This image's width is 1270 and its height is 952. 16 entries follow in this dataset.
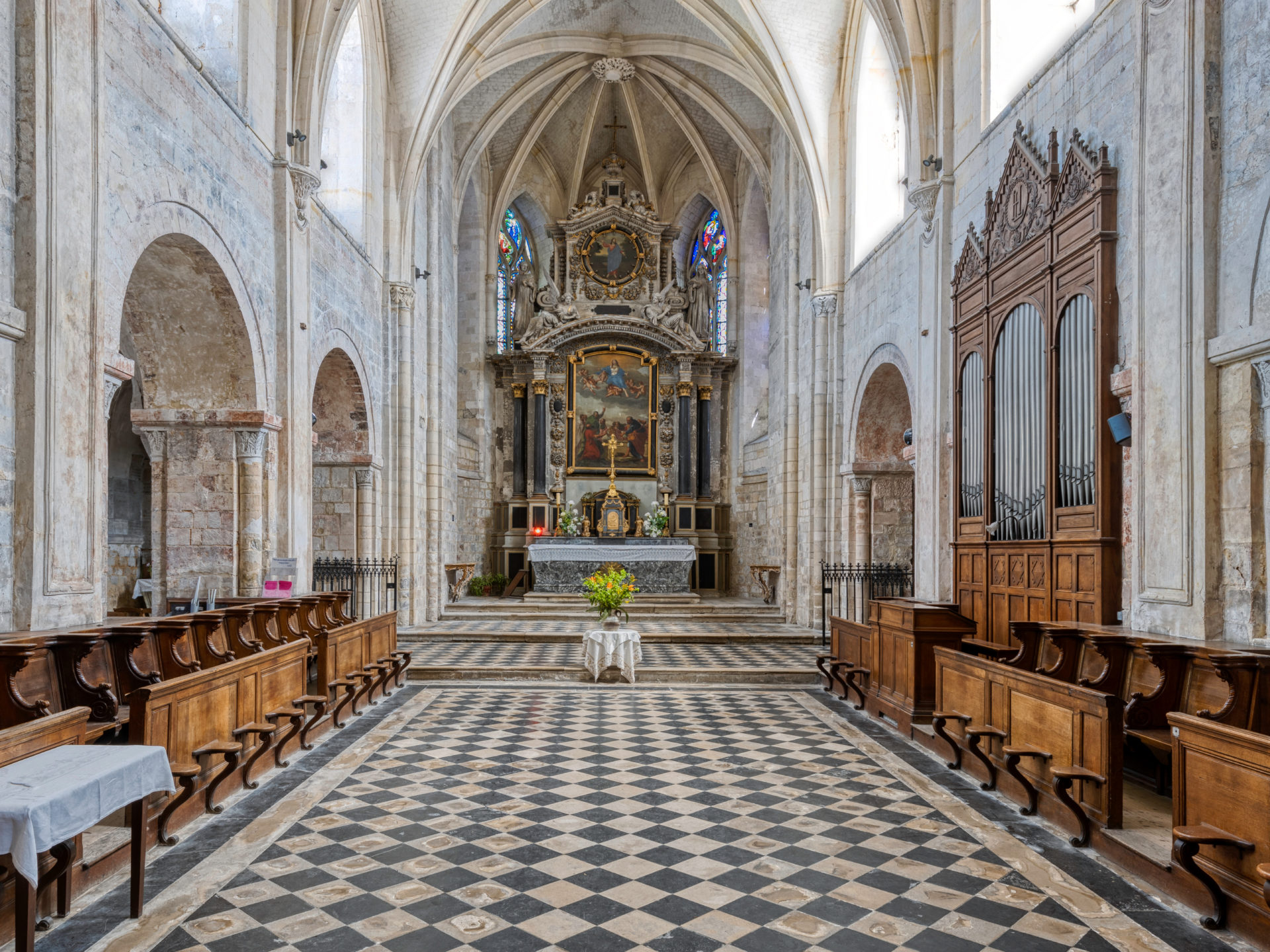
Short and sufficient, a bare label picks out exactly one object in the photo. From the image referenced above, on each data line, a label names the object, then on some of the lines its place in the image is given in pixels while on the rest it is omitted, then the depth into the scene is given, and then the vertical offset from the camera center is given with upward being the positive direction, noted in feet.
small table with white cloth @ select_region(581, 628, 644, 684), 38.42 -6.42
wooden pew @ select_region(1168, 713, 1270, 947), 13.48 -5.04
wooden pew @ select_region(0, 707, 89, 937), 12.76 -3.88
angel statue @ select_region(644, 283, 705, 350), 78.33 +15.32
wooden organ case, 25.77 +3.29
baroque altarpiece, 77.66 +8.16
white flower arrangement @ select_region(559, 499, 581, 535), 74.28 -1.93
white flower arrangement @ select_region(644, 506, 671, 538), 74.28 -2.05
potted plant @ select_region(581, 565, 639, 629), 39.32 -4.10
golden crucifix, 78.00 +3.82
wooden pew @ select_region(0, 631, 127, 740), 18.21 -3.75
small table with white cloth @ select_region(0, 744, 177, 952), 11.21 -4.02
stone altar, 66.44 -4.66
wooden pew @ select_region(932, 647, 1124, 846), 17.63 -5.29
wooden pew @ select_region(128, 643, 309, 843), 17.78 -4.97
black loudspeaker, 24.64 +1.91
